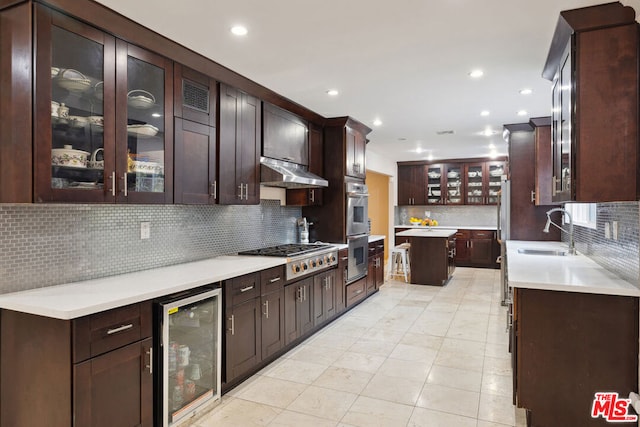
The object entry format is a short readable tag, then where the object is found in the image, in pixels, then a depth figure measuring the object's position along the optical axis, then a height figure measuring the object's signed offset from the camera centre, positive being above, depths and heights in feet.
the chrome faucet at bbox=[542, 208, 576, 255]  13.48 -1.03
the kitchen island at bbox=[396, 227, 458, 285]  21.94 -2.50
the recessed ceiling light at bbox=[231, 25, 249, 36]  8.23 +3.84
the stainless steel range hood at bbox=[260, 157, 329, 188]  12.35 +1.22
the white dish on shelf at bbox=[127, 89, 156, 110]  8.19 +2.40
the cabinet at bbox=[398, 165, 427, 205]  32.14 +2.28
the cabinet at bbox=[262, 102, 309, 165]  12.86 +2.69
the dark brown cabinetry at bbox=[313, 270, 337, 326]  13.67 -3.02
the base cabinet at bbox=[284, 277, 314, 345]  11.87 -3.05
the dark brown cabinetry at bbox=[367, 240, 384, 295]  19.04 -2.71
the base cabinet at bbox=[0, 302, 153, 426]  6.03 -2.54
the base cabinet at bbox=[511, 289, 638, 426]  7.47 -2.71
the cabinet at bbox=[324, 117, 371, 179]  16.34 +2.80
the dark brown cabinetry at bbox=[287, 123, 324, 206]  15.71 +1.70
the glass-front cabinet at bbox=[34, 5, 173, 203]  6.59 +1.80
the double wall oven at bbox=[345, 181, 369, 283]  16.61 -0.70
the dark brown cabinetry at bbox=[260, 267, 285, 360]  10.71 -2.74
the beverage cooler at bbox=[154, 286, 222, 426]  7.44 -2.94
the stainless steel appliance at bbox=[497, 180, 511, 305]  17.71 -0.19
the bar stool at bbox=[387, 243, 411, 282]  23.54 -3.07
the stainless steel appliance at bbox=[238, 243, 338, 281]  12.06 -1.43
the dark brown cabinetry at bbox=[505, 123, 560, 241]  17.72 +1.03
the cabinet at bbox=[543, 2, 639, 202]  7.47 +2.17
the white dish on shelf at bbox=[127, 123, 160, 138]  8.17 +1.74
